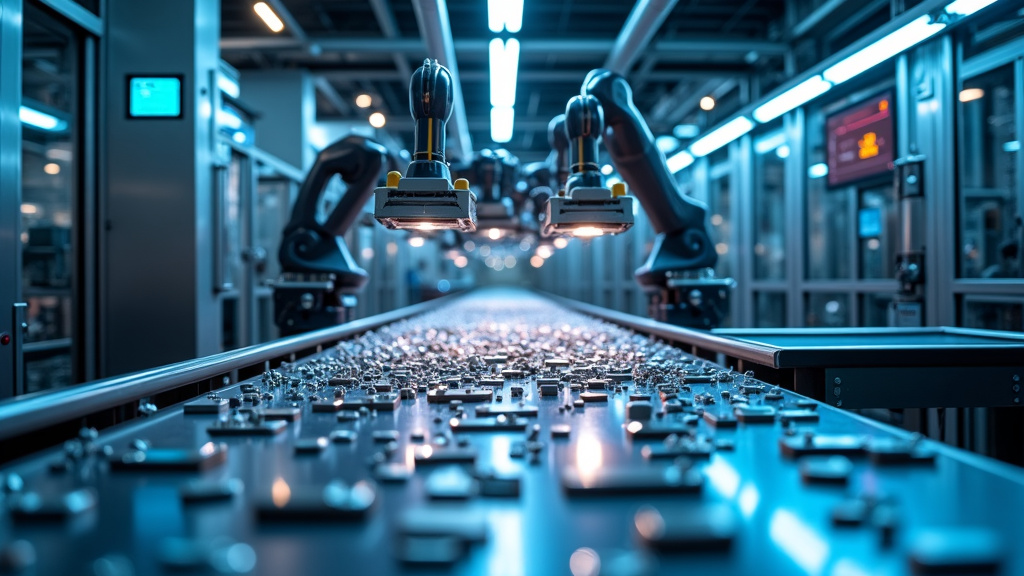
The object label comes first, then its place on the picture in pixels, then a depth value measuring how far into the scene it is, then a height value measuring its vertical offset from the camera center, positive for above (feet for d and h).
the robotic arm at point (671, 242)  9.95 +0.84
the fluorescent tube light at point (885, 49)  11.23 +4.67
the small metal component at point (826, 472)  2.78 -0.81
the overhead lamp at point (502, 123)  19.34 +5.56
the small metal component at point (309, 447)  3.40 -0.84
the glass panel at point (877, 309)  17.21 -0.51
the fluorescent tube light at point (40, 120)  14.35 +4.05
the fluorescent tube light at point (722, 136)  18.34 +4.96
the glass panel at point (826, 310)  18.92 -0.56
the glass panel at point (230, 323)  17.47 -0.84
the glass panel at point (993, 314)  12.30 -0.47
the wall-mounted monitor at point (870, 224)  16.66 +1.80
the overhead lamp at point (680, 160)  23.39 +5.11
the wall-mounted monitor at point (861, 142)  15.07 +3.85
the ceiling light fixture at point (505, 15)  11.77 +5.40
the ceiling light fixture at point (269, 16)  17.29 +7.81
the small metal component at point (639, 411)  4.04 -0.77
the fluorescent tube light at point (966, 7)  10.36 +4.79
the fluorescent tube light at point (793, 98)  14.14 +4.76
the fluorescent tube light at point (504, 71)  14.11 +5.47
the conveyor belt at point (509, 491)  2.14 -0.87
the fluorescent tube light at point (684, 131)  32.27 +8.34
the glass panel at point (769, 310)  22.08 -0.66
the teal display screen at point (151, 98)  13.62 +4.23
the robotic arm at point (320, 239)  11.43 +0.99
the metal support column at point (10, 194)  9.56 +1.53
